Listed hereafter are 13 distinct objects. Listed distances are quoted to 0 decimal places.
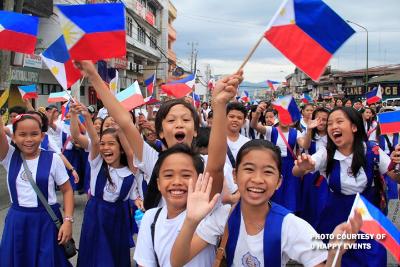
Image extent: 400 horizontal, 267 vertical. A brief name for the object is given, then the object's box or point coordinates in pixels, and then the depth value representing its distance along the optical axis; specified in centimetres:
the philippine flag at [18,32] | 399
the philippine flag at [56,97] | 924
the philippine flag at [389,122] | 426
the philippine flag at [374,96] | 1281
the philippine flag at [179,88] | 902
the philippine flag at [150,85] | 969
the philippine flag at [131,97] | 501
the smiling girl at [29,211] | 340
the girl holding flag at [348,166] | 339
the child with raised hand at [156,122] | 277
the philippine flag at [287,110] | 627
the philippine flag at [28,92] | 865
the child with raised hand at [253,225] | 192
